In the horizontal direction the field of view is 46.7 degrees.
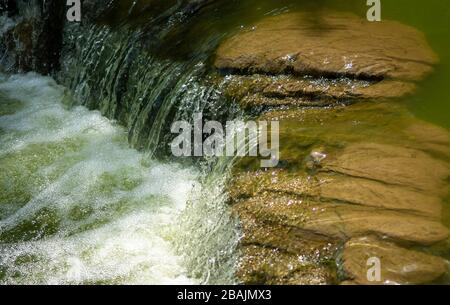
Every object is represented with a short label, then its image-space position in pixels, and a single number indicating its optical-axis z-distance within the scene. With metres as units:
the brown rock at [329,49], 4.56
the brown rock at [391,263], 2.87
